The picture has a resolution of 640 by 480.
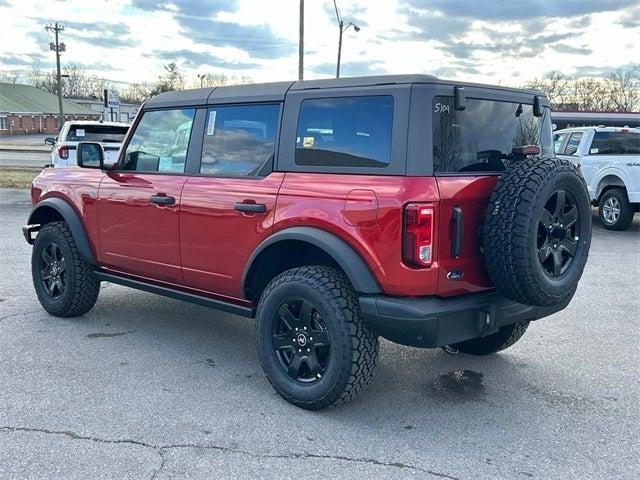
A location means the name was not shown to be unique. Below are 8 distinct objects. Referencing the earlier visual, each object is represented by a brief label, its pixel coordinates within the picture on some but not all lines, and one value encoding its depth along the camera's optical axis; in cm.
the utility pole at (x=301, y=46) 2104
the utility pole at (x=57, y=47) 5959
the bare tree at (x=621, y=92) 5176
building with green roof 7206
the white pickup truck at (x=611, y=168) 1140
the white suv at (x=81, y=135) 1332
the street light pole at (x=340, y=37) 2861
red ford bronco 335
